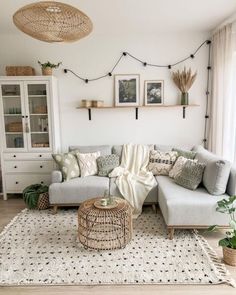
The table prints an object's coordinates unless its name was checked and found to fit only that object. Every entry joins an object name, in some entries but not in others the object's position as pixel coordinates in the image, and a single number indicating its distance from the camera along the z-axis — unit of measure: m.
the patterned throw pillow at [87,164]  3.43
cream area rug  1.97
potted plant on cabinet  3.58
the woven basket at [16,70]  3.57
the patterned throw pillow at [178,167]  3.18
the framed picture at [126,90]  3.87
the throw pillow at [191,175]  2.82
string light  3.80
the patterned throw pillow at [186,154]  3.37
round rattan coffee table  2.38
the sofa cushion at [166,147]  3.72
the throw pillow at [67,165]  3.30
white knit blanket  3.11
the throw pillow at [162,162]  3.44
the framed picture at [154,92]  3.86
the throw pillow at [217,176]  2.60
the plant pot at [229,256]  2.11
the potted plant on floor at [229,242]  2.12
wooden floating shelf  3.83
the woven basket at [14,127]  3.68
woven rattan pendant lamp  1.73
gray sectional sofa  2.50
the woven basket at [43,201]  3.31
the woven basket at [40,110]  3.65
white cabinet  3.61
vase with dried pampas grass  3.73
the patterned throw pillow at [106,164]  3.47
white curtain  3.25
